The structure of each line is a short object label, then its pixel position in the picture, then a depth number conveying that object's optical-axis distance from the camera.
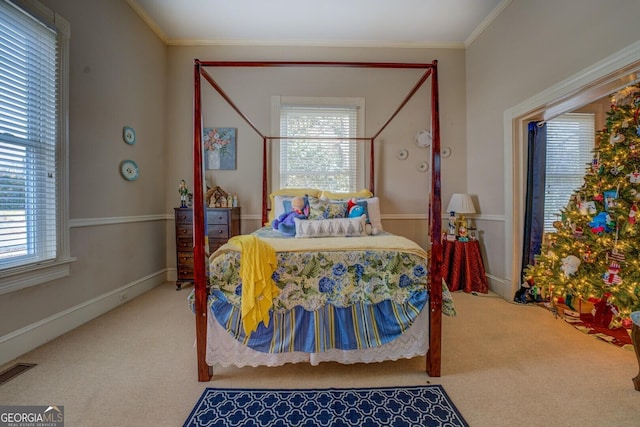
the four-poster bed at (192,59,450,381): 1.70
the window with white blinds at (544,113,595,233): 3.56
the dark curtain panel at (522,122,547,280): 3.00
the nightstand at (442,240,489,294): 3.39
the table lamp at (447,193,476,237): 3.53
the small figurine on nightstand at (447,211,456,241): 3.54
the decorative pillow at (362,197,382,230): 3.00
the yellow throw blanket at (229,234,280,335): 1.63
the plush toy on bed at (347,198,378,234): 2.65
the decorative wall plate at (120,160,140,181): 3.02
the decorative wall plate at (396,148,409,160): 3.92
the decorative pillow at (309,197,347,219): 2.79
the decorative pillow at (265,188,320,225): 3.22
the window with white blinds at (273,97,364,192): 3.86
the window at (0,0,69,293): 1.93
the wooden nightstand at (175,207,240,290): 3.43
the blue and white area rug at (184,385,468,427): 1.40
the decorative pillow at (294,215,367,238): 2.33
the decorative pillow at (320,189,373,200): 3.40
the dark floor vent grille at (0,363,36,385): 1.72
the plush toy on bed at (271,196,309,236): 2.77
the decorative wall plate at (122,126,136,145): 3.05
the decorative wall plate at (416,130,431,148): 3.87
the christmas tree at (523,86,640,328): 2.14
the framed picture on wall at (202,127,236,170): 3.83
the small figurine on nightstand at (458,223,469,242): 3.47
